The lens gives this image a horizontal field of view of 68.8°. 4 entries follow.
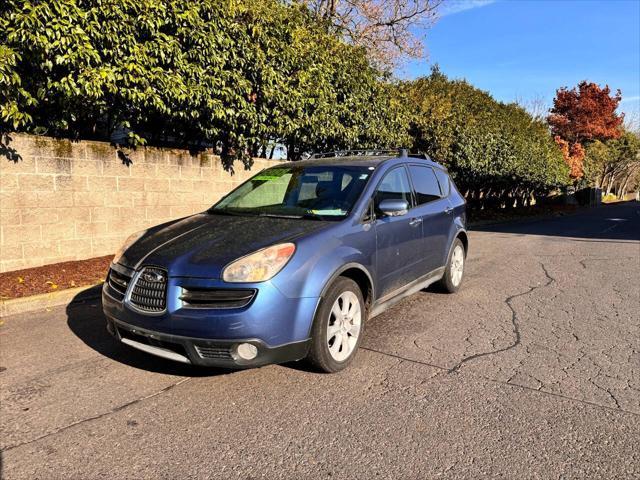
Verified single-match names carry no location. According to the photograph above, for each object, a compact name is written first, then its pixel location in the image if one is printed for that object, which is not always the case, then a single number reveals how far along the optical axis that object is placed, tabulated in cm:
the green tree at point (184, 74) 568
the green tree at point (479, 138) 1497
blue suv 304
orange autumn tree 3794
